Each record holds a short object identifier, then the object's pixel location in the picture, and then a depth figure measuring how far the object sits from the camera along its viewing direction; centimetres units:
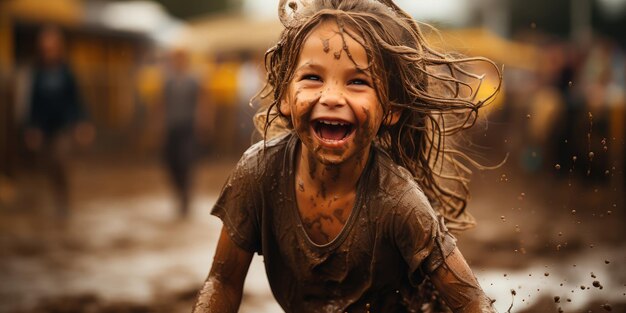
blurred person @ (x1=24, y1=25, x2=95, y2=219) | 746
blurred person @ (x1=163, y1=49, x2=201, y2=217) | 848
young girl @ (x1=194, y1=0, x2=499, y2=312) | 221
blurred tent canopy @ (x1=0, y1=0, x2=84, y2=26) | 1209
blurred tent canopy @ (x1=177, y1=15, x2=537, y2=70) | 1848
